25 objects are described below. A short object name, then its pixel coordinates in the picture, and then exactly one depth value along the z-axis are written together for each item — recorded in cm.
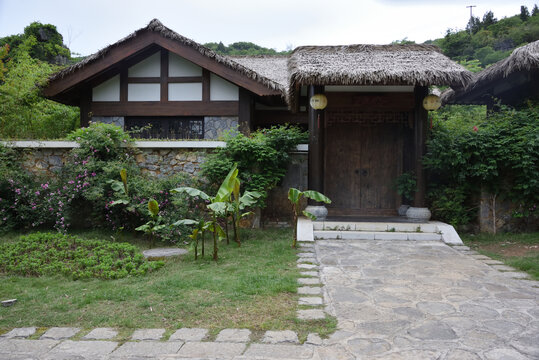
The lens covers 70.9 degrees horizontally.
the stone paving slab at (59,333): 315
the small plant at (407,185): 830
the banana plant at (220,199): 563
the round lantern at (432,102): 778
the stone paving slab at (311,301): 380
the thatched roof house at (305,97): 774
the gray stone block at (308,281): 448
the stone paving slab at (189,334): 307
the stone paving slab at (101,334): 313
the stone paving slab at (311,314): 342
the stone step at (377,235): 721
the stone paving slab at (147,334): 309
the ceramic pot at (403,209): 889
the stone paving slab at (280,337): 299
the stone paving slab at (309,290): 412
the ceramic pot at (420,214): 788
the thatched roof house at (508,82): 814
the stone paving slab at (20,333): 320
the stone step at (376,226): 744
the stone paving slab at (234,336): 302
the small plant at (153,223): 638
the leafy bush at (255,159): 786
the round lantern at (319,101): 795
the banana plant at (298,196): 655
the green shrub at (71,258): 493
